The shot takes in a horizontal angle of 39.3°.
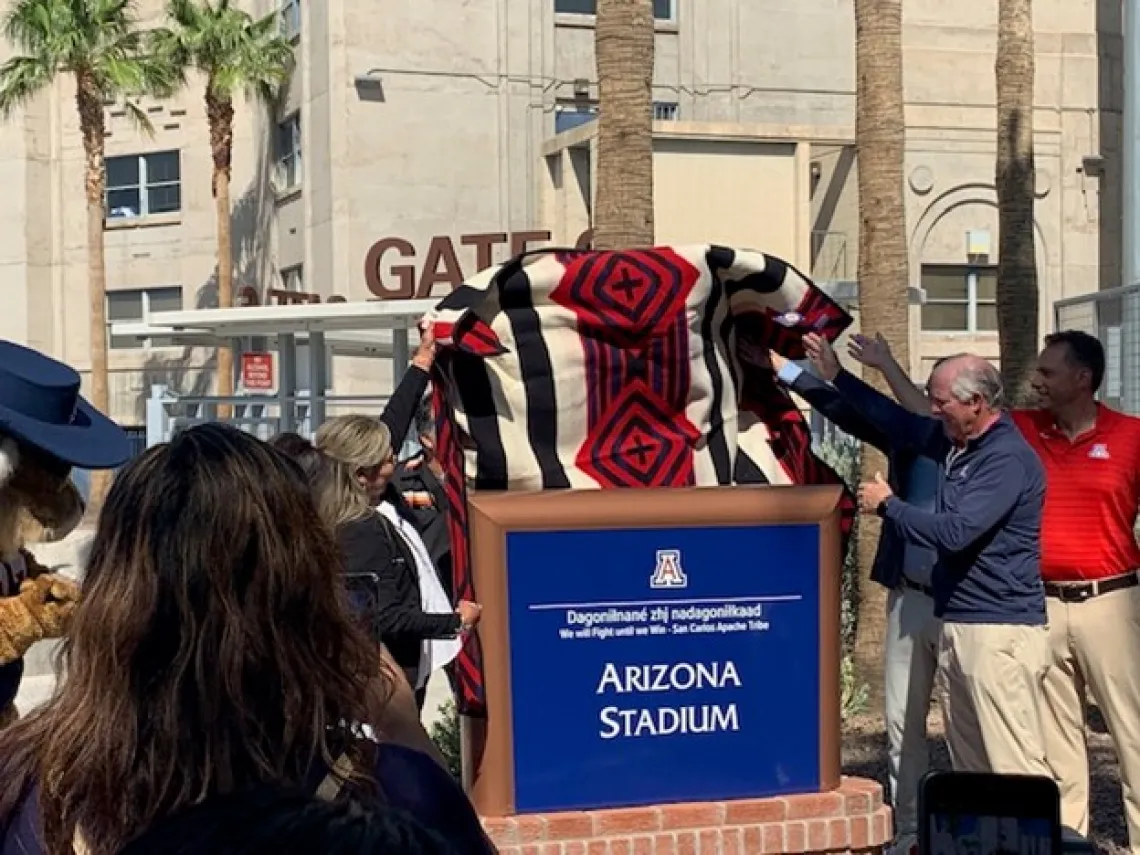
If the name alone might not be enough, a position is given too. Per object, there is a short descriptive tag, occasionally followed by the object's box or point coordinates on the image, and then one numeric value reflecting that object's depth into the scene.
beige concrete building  28.19
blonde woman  5.15
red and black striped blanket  4.54
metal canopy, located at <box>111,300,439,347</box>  17.20
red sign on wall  23.66
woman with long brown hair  2.07
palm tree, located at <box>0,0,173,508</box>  32.09
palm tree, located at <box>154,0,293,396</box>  32.12
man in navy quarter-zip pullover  5.43
